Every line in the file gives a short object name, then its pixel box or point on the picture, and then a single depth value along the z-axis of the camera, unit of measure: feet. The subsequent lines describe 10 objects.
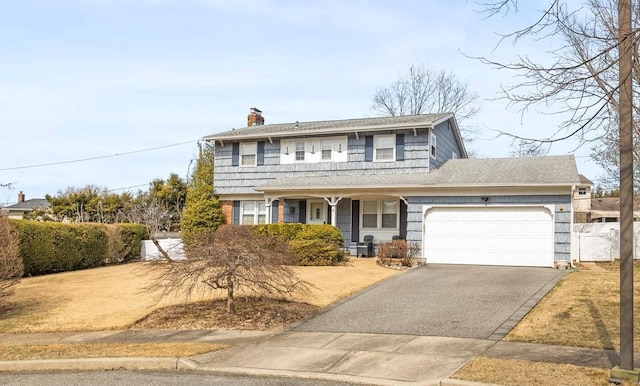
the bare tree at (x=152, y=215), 107.76
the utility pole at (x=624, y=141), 21.66
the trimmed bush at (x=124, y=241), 77.92
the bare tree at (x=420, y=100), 139.13
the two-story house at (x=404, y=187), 64.49
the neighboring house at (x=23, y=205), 177.81
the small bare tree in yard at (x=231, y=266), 38.06
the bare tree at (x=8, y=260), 43.60
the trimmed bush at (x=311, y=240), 66.69
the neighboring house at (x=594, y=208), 146.61
